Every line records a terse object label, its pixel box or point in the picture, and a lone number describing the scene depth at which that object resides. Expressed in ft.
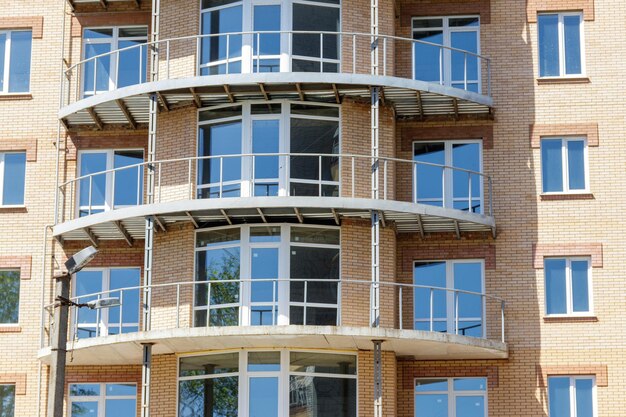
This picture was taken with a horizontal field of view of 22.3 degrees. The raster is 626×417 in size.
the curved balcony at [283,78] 107.76
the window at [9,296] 113.80
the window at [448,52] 115.14
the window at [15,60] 118.52
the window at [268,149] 107.45
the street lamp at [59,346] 86.84
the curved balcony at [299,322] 102.63
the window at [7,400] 112.16
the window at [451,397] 109.29
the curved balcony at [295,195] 105.40
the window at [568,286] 110.22
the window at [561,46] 115.14
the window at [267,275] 104.94
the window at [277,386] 104.06
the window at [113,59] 116.37
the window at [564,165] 112.78
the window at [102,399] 111.04
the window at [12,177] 116.26
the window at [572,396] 108.06
